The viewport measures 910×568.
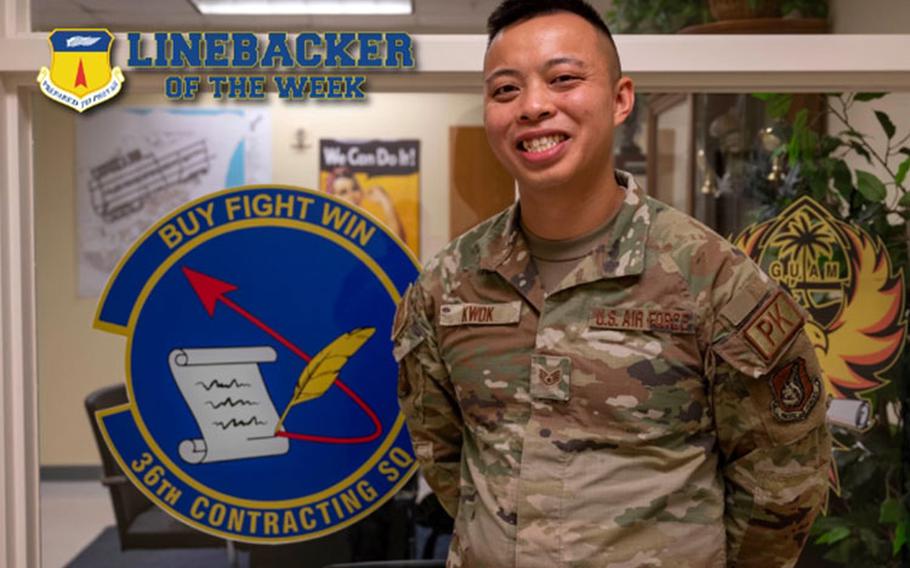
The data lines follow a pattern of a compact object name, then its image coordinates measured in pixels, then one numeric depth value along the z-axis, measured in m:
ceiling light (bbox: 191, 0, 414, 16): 1.87
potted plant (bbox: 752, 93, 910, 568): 1.92
